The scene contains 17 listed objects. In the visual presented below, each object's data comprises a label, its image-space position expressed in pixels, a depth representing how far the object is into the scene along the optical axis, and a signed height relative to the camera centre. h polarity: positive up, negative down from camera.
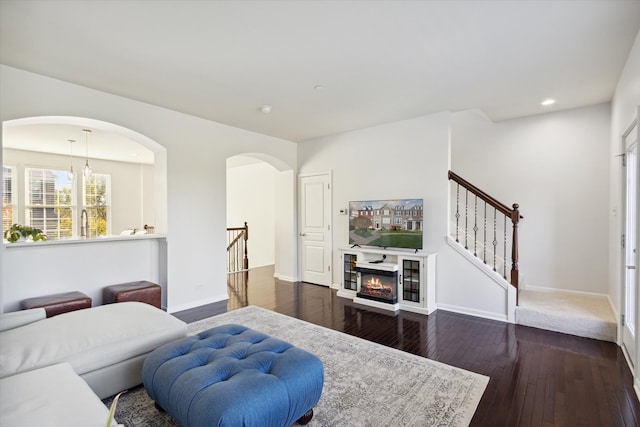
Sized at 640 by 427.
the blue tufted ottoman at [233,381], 1.61 -0.99
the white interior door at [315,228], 5.98 -0.36
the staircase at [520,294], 3.52 -1.22
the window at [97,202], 8.05 +0.24
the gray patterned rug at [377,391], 2.12 -1.42
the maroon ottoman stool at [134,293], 3.70 -1.01
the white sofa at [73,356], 1.49 -0.94
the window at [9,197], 6.86 +0.31
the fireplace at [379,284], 4.62 -1.13
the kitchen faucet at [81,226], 7.75 -0.39
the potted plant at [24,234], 3.37 -0.26
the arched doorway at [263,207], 6.54 +0.08
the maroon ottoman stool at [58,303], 3.11 -0.95
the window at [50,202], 7.18 +0.22
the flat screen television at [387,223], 4.75 -0.21
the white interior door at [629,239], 2.94 -0.28
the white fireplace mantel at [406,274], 4.40 -0.94
